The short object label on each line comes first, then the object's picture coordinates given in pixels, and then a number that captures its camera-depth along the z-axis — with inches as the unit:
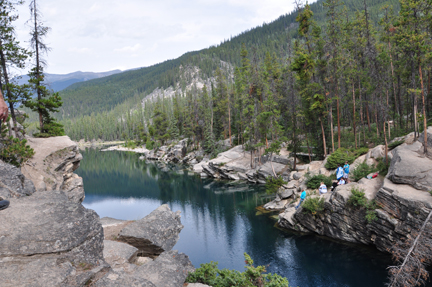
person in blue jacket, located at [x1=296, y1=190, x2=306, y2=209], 953.5
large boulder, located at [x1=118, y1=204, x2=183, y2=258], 476.1
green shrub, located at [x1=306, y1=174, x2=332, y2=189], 1026.7
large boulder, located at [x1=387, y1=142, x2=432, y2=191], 683.4
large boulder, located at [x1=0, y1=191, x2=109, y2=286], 247.1
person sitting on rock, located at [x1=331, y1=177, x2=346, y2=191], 924.2
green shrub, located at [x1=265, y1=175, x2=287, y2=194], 1225.4
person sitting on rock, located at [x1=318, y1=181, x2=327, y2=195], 938.4
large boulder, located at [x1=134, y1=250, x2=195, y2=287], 354.6
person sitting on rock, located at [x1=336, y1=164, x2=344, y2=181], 935.7
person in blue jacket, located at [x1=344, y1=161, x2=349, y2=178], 932.6
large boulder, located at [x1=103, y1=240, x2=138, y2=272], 371.6
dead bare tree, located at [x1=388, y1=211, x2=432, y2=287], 390.3
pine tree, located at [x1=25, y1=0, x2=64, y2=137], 818.2
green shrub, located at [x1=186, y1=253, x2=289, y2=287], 430.9
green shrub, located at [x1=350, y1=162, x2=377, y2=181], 906.1
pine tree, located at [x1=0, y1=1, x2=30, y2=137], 687.3
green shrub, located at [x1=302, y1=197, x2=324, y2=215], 867.4
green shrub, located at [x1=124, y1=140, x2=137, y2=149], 4406.3
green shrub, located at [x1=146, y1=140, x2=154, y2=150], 3801.7
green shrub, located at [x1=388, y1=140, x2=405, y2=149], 944.3
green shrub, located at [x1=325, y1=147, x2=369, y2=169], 1060.5
